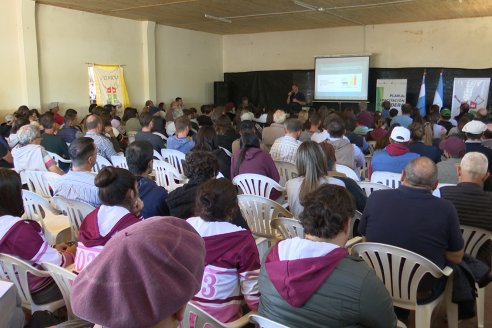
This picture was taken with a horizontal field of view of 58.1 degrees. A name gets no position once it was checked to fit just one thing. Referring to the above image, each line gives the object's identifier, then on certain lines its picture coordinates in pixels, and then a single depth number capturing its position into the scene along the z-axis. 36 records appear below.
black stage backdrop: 10.93
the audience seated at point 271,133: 6.93
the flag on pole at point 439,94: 10.95
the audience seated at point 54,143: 5.32
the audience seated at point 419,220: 2.30
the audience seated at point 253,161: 4.07
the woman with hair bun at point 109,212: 2.26
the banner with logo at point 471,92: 10.41
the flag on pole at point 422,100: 11.16
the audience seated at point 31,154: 4.42
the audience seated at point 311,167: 3.07
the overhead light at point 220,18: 10.18
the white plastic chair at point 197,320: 1.66
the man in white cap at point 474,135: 4.64
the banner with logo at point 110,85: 10.29
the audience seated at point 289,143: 5.15
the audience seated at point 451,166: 3.68
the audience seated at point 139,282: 0.75
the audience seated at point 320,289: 1.57
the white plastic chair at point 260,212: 3.19
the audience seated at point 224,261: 2.02
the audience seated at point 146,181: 2.94
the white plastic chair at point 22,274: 2.15
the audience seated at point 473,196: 2.66
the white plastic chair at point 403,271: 2.20
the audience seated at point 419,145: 4.64
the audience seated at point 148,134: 5.66
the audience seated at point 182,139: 5.58
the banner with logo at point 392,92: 11.45
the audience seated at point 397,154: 4.11
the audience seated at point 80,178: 3.27
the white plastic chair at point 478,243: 2.67
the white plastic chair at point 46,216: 2.95
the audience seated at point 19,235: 2.22
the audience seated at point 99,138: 5.25
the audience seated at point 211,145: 4.67
